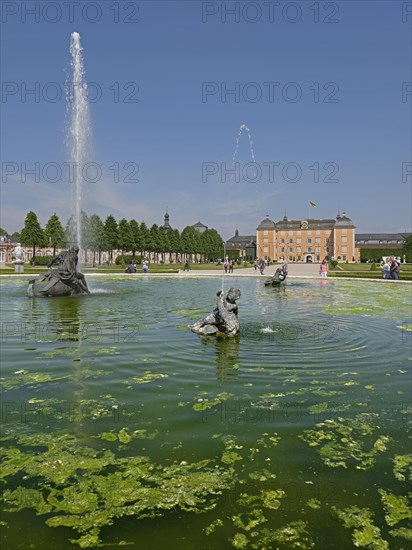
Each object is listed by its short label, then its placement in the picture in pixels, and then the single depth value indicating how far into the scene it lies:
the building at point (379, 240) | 139.00
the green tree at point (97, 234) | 76.88
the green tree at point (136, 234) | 82.60
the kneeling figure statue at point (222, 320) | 10.51
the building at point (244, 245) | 146.69
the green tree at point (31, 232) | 71.69
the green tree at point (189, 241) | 106.69
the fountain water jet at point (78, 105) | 24.91
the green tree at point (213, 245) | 124.44
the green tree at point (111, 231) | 79.50
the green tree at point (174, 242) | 100.56
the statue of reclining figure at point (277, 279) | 28.30
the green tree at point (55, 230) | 79.12
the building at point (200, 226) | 178.62
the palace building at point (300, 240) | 132.88
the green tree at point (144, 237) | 83.38
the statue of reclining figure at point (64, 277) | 19.55
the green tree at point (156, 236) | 90.62
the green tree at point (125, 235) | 80.06
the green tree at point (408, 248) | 93.22
